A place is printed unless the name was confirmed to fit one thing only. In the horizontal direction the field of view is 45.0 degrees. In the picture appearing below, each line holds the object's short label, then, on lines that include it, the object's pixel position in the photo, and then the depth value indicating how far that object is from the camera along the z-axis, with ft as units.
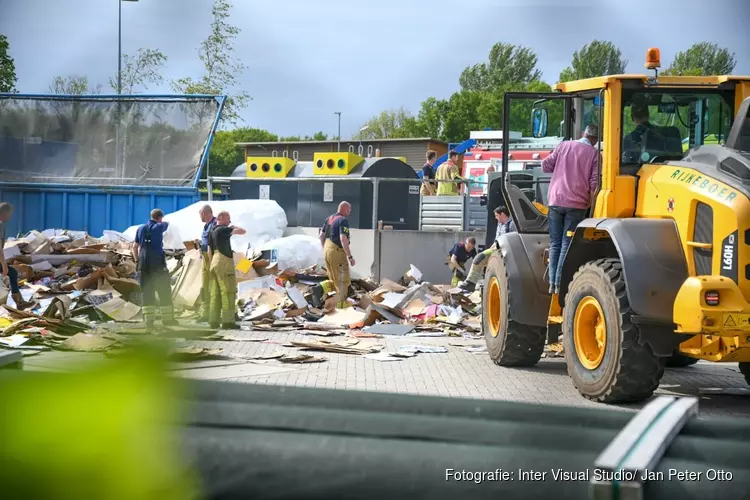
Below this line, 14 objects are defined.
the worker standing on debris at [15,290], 43.50
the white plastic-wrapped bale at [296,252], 54.19
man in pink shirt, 25.69
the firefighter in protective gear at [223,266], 41.93
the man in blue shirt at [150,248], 41.09
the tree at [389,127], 266.08
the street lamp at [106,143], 55.11
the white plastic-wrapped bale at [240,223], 54.08
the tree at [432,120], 208.95
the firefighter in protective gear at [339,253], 49.21
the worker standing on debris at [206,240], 43.09
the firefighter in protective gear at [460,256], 55.93
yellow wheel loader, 21.09
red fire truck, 64.39
